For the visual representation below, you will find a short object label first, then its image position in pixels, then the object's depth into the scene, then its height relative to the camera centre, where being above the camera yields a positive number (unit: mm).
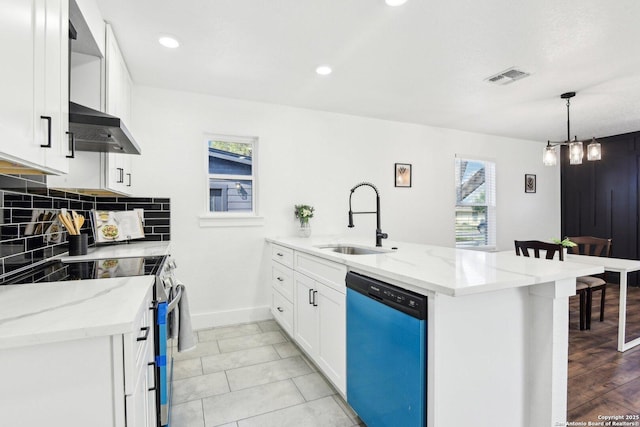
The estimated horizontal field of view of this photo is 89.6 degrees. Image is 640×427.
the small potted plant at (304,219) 3600 -59
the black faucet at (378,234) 2494 -158
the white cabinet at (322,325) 1931 -766
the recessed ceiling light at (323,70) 2771 +1263
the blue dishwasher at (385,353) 1293 -637
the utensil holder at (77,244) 2086 -203
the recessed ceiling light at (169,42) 2305 +1253
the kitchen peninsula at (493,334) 1262 -513
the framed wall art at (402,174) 4383 +546
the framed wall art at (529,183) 5410 +538
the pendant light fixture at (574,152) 3098 +629
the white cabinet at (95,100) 1921 +699
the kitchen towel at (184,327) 1880 -682
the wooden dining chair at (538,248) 2924 -316
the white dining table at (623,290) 2646 -638
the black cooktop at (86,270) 1379 -278
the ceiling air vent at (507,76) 2816 +1257
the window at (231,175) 3496 +432
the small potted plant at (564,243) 2912 -263
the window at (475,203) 4930 +181
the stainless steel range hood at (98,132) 1385 +391
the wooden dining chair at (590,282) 3164 -671
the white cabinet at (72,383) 761 -426
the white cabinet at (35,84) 865 +403
